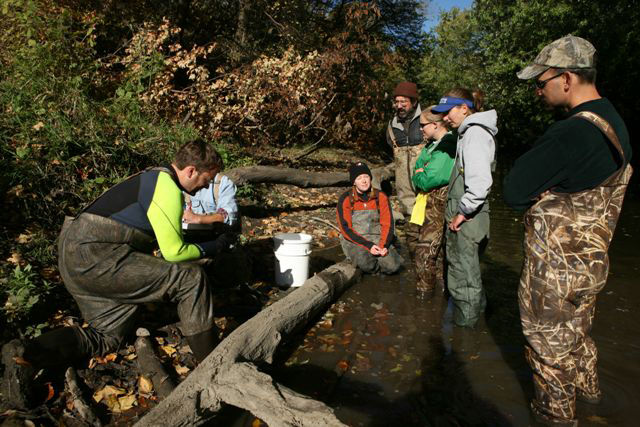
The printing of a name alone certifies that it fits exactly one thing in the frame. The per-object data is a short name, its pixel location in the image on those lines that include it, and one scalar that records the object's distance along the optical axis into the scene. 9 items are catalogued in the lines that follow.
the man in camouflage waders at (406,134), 6.46
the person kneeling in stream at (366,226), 6.27
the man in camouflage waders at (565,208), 2.76
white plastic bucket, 5.52
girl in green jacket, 5.07
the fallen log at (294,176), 8.66
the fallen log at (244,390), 2.68
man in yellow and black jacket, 3.64
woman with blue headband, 4.14
